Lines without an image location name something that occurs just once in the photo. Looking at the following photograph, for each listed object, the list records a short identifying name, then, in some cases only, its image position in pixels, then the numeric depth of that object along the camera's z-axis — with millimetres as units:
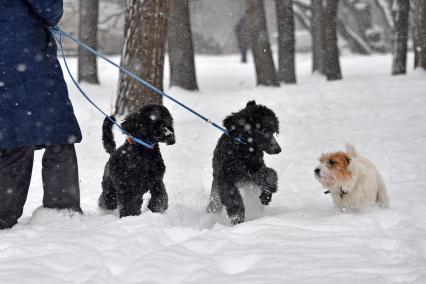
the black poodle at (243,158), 10914
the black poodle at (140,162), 10531
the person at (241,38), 52437
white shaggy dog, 10453
